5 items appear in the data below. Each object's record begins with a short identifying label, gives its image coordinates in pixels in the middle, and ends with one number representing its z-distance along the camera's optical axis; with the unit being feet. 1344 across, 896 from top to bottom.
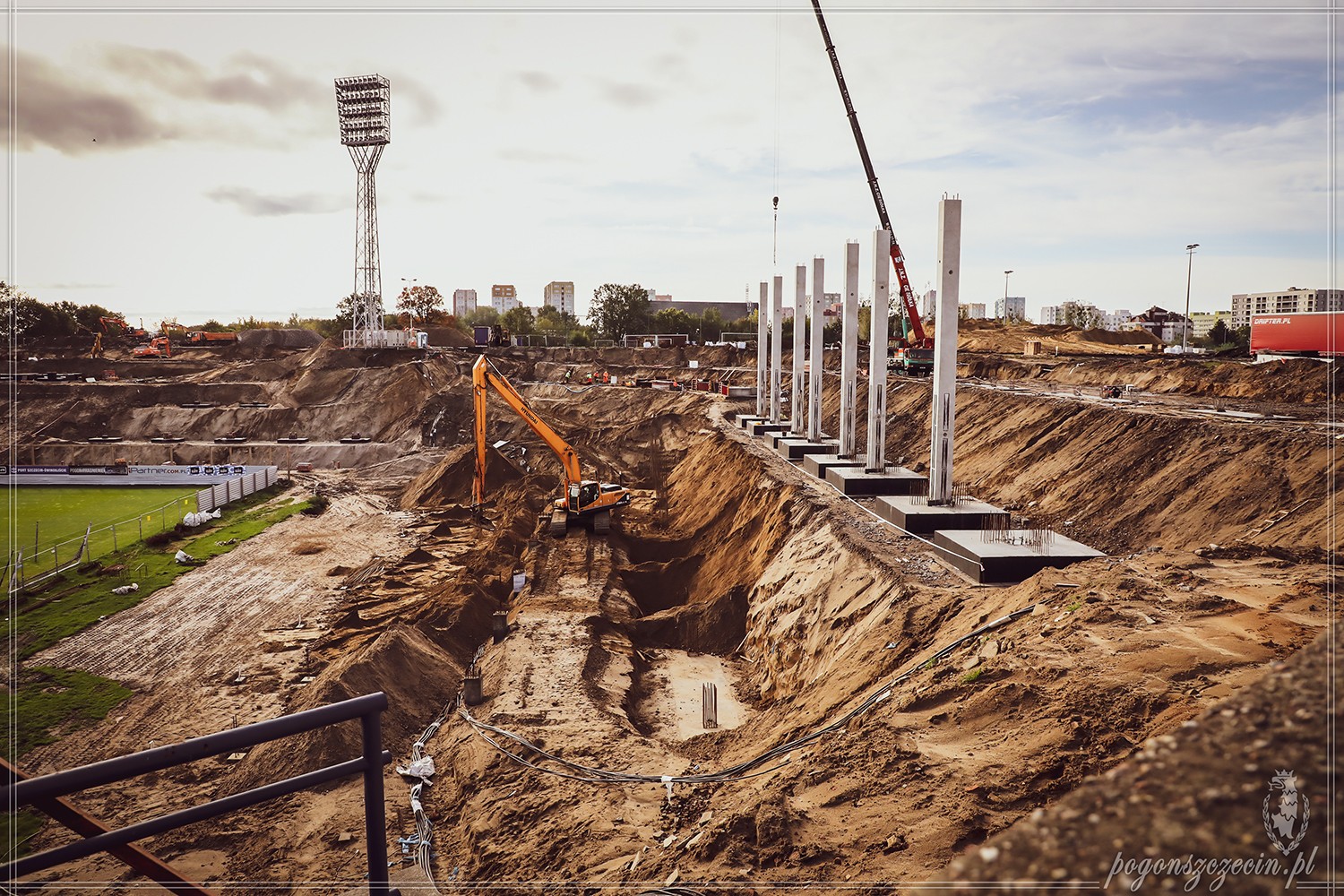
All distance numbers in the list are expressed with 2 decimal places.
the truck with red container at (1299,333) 113.91
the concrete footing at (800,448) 99.66
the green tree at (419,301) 369.09
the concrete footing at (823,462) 86.94
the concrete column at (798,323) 108.06
